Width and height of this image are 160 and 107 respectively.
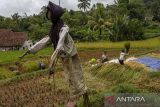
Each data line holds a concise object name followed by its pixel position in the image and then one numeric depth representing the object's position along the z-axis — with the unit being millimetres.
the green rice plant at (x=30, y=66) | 10551
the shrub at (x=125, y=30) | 18322
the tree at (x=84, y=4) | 32159
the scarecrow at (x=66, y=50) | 1894
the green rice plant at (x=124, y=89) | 2781
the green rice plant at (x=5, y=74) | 9041
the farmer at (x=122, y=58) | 6574
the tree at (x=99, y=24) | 18879
